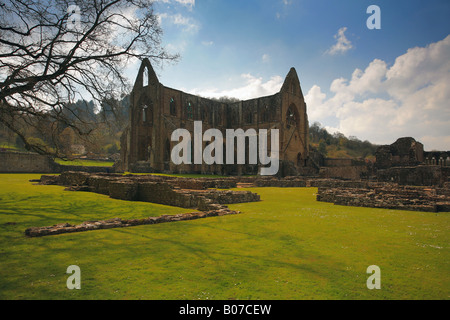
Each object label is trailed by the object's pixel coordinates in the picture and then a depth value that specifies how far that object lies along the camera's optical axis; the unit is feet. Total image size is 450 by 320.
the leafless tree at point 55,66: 37.68
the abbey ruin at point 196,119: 129.18
